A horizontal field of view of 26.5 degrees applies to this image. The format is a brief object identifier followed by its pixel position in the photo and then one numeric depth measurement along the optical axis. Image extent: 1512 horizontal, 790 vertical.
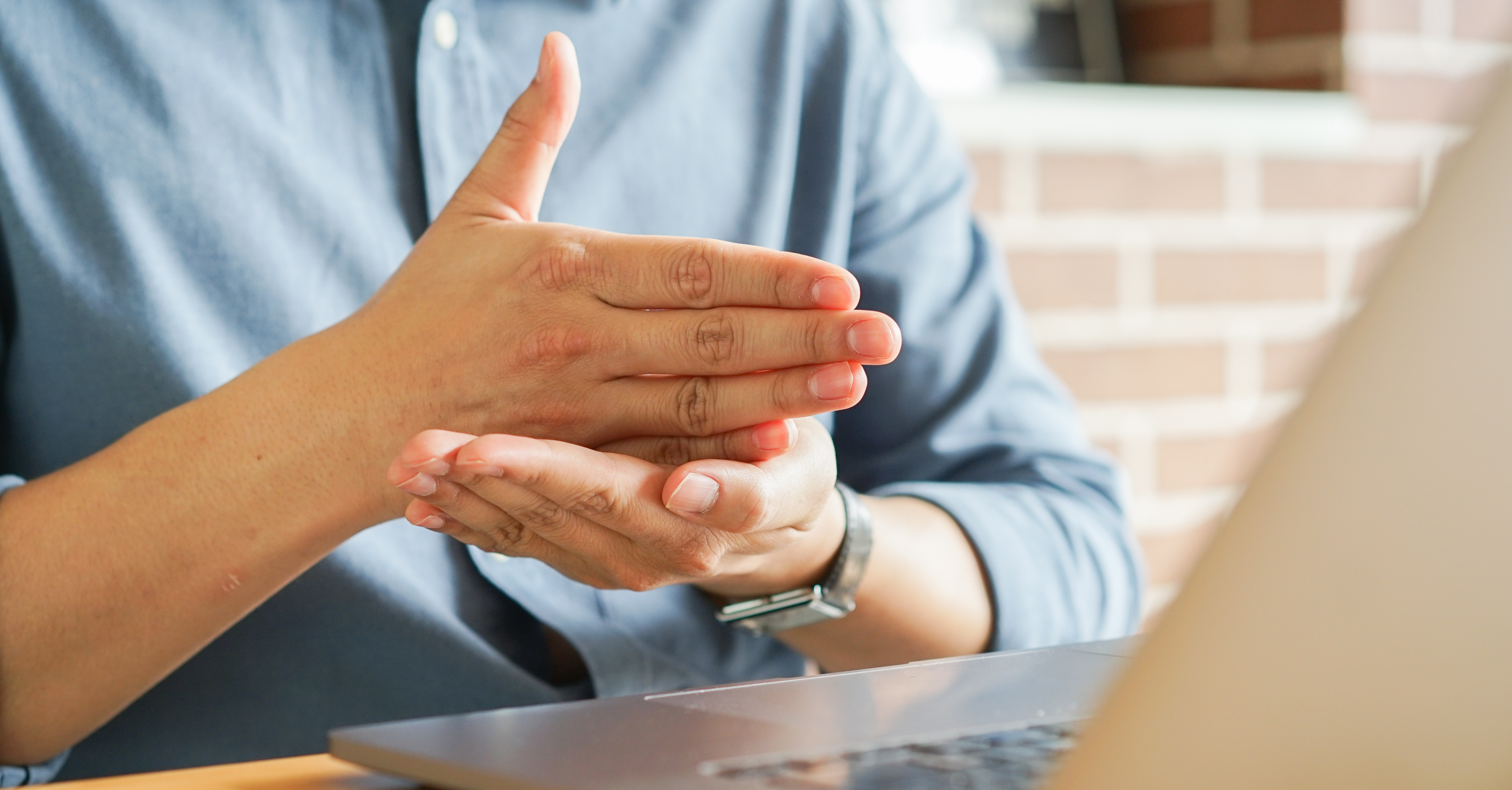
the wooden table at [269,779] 0.91
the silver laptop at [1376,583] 0.50
